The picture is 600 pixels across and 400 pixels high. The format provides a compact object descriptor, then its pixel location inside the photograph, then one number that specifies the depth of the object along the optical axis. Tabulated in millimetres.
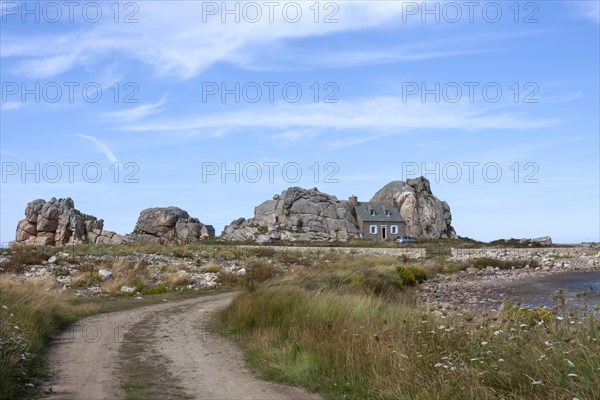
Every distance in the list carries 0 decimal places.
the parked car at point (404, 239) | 88100
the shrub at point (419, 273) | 38938
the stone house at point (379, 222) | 96125
